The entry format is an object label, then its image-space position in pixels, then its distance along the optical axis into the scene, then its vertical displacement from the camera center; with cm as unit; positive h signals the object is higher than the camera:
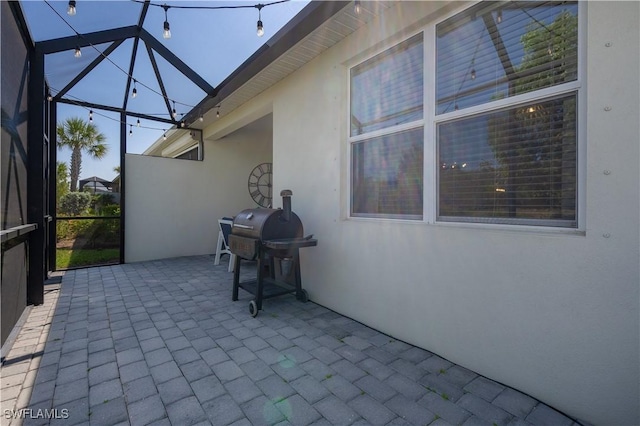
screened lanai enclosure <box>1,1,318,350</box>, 286 +203
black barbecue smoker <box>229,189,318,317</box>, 326 -40
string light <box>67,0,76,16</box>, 308 +220
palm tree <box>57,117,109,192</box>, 1048 +262
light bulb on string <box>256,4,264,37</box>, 324 +206
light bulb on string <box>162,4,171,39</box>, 376 +236
